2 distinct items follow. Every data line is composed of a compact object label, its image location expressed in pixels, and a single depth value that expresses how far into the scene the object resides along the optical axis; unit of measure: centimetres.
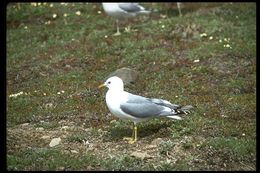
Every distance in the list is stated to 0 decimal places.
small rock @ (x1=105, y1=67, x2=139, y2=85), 1723
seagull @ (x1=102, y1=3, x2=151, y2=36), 2264
